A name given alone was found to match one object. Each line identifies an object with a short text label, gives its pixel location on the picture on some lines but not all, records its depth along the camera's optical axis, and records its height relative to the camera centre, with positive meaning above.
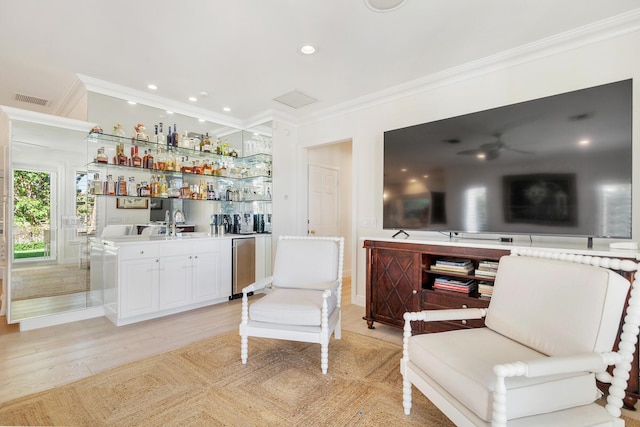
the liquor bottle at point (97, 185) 3.47 +0.36
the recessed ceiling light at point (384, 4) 2.07 +1.48
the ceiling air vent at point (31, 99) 3.76 +1.50
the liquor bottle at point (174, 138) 3.99 +1.04
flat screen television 2.08 +0.38
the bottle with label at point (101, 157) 3.43 +0.68
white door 4.90 +0.25
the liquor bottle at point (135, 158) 3.72 +0.72
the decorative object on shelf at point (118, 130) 3.56 +1.03
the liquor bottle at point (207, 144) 4.35 +1.04
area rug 1.69 -1.14
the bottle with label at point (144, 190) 3.79 +0.33
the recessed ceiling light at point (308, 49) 2.63 +1.49
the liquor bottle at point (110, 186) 3.52 +0.35
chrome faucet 4.01 -0.03
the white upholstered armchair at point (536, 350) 1.18 -0.64
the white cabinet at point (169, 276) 3.14 -0.71
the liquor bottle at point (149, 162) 3.82 +0.69
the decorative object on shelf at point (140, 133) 3.72 +1.03
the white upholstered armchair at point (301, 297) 2.21 -0.67
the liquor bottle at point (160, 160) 3.92 +0.74
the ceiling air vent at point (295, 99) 3.70 +1.50
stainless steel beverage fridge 4.14 -0.68
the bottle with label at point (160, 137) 3.89 +1.03
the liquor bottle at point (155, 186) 3.88 +0.38
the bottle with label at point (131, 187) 3.70 +0.36
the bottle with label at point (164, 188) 3.95 +0.37
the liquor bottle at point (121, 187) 3.60 +0.35
